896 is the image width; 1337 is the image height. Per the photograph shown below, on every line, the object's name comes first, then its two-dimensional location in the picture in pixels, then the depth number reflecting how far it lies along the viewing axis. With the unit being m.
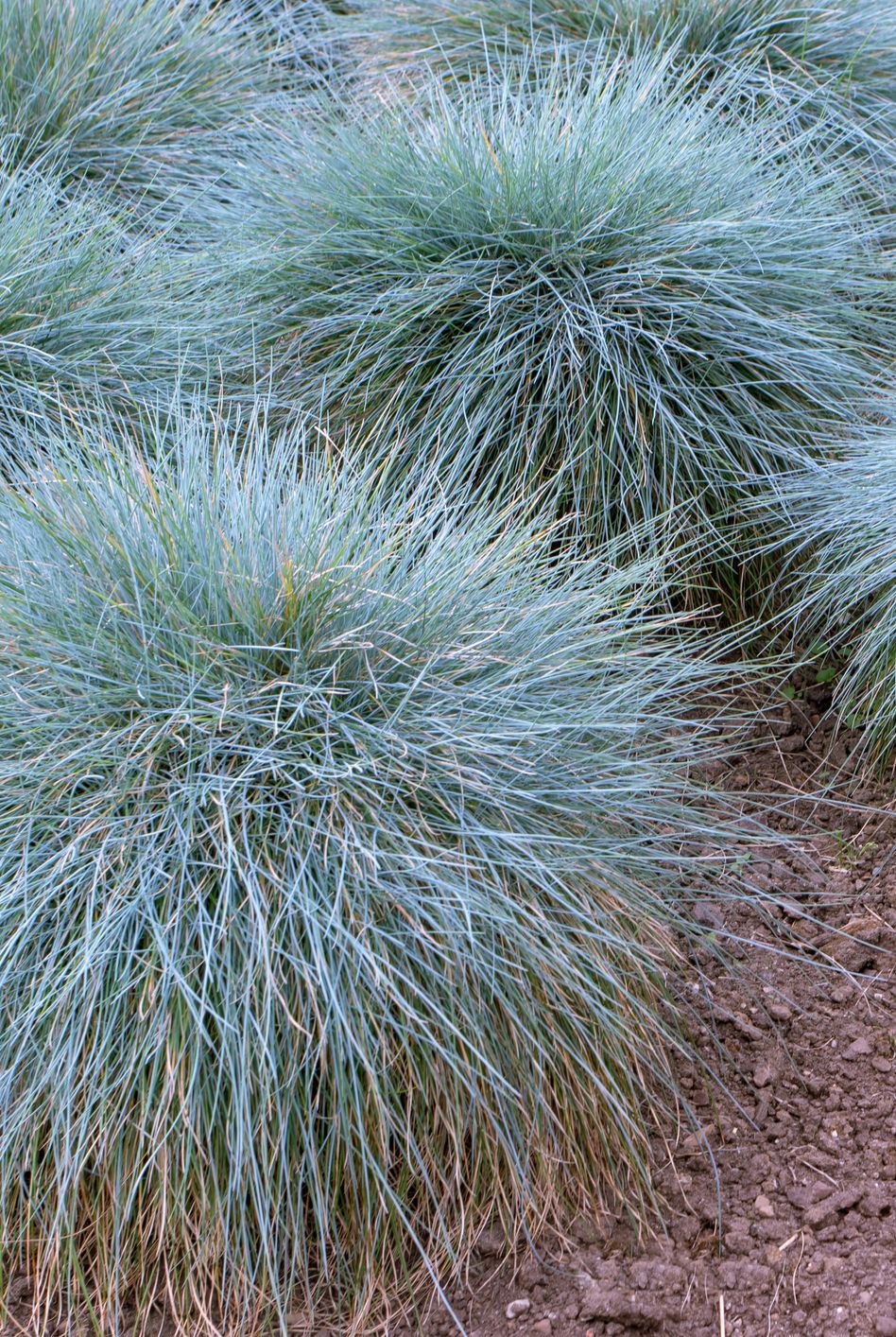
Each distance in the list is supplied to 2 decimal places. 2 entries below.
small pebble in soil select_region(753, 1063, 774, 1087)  2.39
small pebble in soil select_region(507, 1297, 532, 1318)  2.02
